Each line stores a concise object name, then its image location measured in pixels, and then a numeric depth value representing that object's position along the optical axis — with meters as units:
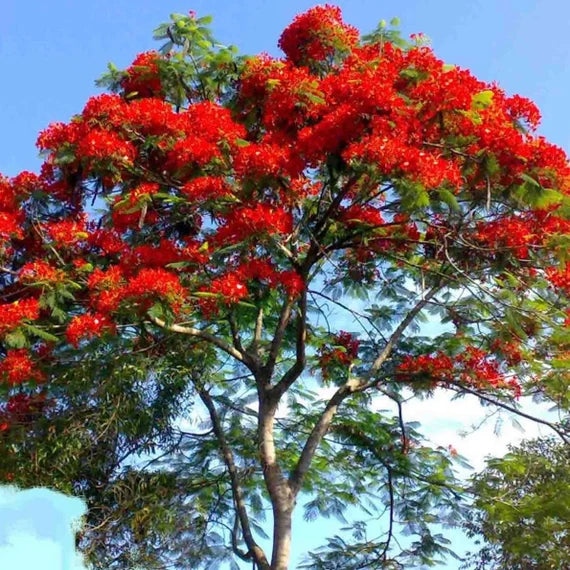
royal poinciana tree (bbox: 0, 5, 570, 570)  7.58
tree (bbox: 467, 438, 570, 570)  9.41
